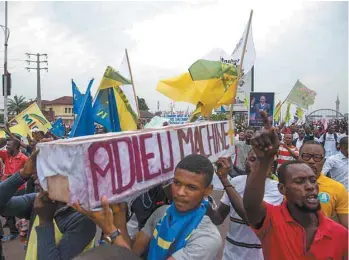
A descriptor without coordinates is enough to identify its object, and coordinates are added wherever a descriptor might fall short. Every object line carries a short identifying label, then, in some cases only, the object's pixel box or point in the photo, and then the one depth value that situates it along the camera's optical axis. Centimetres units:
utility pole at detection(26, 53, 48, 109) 3364
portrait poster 1270
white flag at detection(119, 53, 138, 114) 419
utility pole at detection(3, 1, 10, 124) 1819
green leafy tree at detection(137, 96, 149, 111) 8442
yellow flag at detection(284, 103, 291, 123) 1321
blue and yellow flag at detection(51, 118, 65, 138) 978
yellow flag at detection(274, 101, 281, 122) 1294
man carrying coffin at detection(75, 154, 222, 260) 171
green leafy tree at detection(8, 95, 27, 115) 6469
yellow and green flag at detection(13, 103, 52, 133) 861
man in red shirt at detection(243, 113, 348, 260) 179
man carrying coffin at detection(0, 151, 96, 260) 181
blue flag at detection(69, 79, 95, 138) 294
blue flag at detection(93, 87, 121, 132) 390
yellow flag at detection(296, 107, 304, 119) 1548
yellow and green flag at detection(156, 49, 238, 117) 372
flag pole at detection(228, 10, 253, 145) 334
